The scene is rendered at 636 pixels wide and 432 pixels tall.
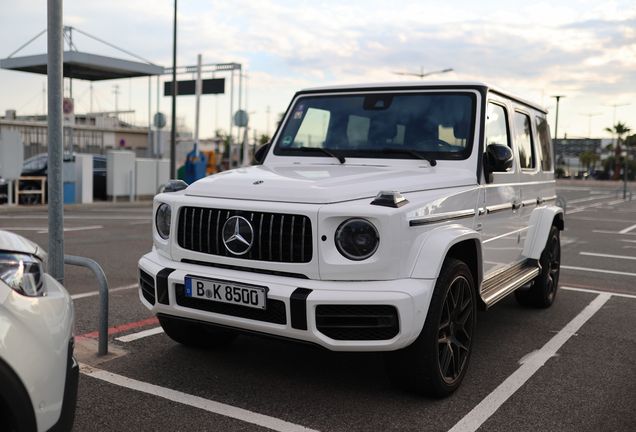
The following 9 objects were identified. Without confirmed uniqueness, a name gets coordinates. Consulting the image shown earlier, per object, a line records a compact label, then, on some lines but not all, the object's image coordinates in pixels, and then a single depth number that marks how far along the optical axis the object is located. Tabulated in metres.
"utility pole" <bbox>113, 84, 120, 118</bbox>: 87.79
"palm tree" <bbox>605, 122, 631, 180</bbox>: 84.62
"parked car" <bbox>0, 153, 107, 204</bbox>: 17.83
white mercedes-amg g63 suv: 3.14
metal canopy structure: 22.45
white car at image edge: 2.00
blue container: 23.66
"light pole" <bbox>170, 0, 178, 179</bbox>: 21.83
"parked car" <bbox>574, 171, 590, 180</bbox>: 98.24
